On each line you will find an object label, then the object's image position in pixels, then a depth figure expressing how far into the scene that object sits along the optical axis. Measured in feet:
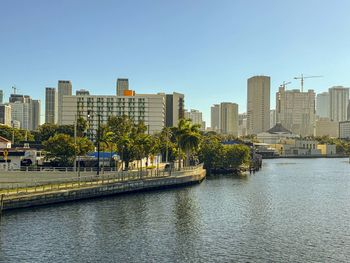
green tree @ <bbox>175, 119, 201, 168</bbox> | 433.89
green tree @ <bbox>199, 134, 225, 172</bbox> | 557.74
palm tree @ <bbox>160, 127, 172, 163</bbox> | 484.25
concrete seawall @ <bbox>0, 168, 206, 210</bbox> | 236.20
